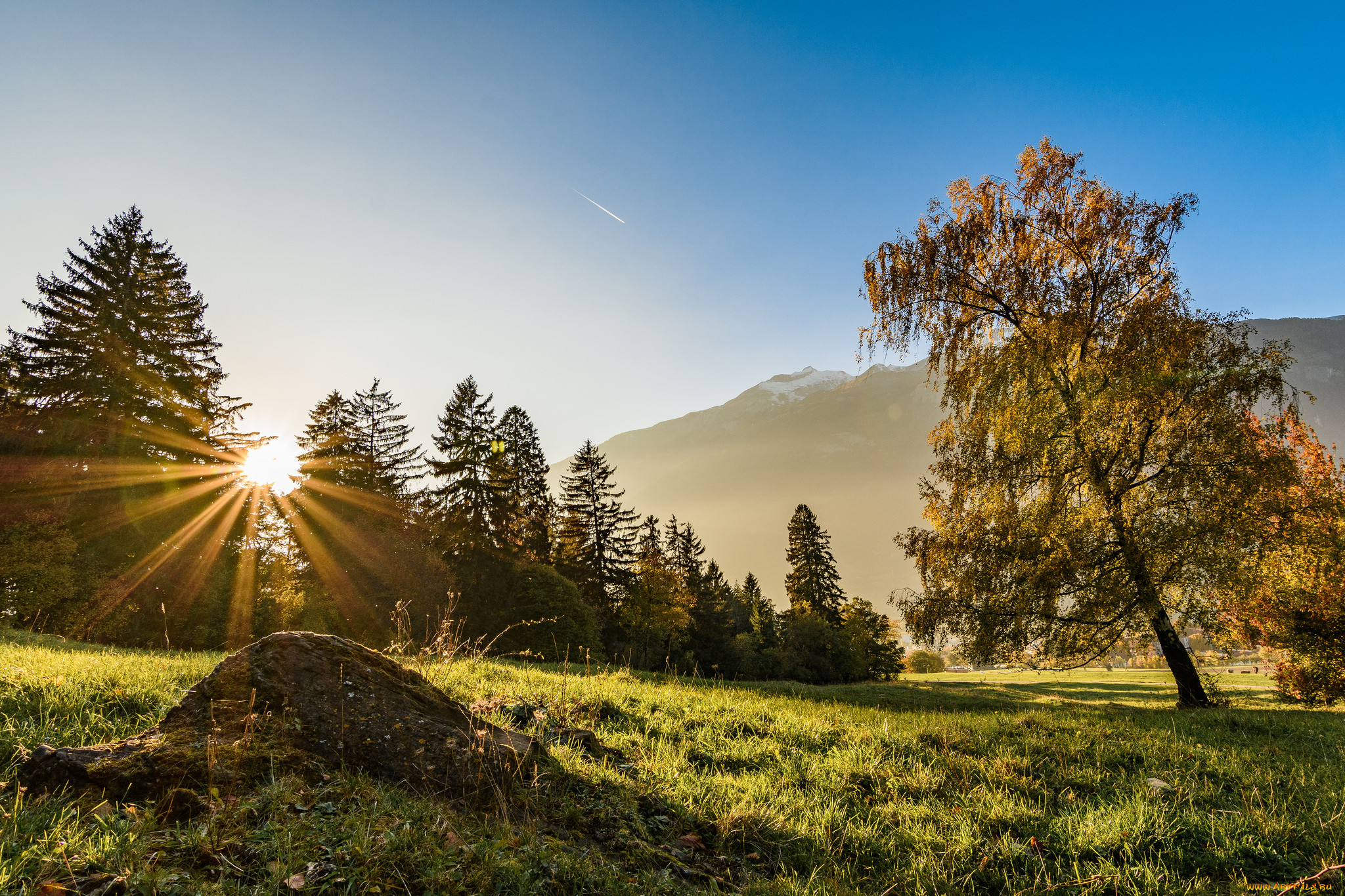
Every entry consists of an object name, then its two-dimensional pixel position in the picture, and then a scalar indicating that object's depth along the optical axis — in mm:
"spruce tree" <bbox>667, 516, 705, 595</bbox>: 47188
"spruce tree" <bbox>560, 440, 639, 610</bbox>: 38344
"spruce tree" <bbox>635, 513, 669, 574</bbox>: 36781
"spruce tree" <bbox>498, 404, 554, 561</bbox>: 36062
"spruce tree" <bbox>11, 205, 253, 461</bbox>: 21391
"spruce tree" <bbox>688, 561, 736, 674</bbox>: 42125
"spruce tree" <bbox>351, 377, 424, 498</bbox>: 35719
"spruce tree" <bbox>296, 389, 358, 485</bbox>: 34594
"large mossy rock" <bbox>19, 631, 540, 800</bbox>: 2951
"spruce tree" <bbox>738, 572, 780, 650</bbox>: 45931
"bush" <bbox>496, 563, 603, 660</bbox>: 26531
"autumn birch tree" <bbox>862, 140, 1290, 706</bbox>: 10992
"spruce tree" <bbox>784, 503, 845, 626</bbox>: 48812
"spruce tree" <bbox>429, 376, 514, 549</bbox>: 31984
